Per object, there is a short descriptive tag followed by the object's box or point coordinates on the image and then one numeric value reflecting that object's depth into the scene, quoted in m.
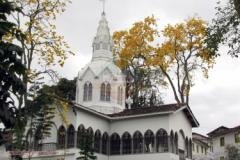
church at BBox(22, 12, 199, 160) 37.06
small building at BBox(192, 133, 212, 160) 68.19
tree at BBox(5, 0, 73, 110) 29.17
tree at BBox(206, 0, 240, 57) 20.25
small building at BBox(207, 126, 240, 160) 60.79
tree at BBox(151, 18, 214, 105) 46.12
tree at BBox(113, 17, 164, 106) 48.34
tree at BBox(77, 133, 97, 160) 30.72
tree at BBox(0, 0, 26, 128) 11.44
